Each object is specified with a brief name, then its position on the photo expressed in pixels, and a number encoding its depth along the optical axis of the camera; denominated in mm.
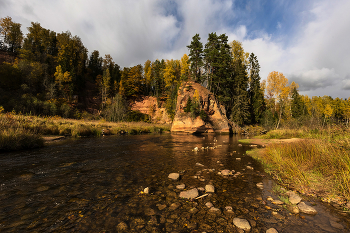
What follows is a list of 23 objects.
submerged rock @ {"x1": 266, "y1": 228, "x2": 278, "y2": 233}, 2748
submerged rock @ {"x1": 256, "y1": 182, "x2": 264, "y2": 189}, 5048
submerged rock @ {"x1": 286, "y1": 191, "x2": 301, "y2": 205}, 3804
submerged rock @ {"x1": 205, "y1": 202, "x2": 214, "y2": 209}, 3807
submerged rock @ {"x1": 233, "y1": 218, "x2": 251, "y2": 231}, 2948
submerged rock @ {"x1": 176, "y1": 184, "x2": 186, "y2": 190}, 4948
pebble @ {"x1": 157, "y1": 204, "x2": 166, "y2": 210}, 3758
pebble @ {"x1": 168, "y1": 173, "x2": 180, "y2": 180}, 5853
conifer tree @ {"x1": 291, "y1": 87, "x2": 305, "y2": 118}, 46781
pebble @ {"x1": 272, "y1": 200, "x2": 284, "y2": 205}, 3908
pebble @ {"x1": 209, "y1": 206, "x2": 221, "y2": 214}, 3590
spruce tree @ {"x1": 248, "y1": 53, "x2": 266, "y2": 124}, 41406
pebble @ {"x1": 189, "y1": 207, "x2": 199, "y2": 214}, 3569
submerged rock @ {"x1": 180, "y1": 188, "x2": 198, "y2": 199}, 4334
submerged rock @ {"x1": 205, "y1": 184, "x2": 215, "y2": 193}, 4734
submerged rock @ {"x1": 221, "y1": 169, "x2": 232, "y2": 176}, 6338
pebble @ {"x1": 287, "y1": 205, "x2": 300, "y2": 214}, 3459
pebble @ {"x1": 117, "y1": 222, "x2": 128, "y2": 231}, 2958
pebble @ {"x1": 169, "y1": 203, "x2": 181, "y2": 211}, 3752
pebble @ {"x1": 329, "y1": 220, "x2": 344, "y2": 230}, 2889
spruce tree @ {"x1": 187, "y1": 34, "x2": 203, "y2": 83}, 39969
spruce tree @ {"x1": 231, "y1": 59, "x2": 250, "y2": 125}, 36469
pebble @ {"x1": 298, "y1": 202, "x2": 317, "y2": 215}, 3373
